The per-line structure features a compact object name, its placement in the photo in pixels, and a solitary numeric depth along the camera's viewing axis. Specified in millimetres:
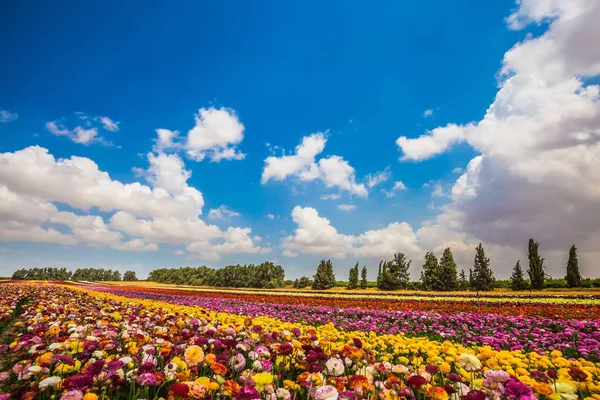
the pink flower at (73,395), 2301
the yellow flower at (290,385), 2750
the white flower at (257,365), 3135
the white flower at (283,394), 2614
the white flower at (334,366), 2848
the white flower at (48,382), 2664
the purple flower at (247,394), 2211
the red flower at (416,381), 2418
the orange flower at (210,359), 2907
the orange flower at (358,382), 2482
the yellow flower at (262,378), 2278
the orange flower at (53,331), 4184
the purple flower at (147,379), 2644
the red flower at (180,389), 2135
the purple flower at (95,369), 2537
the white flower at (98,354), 3429
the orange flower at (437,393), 2527
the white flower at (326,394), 2242
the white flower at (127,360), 3036
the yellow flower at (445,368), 3039
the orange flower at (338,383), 2527
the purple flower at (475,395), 2193
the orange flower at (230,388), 2375
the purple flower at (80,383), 2383
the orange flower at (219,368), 2631
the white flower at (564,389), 2477
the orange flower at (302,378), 2819
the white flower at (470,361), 2818
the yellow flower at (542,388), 2315
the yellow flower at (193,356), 2922
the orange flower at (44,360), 3049
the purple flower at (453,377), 2779
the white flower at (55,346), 3452
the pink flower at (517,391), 2197
